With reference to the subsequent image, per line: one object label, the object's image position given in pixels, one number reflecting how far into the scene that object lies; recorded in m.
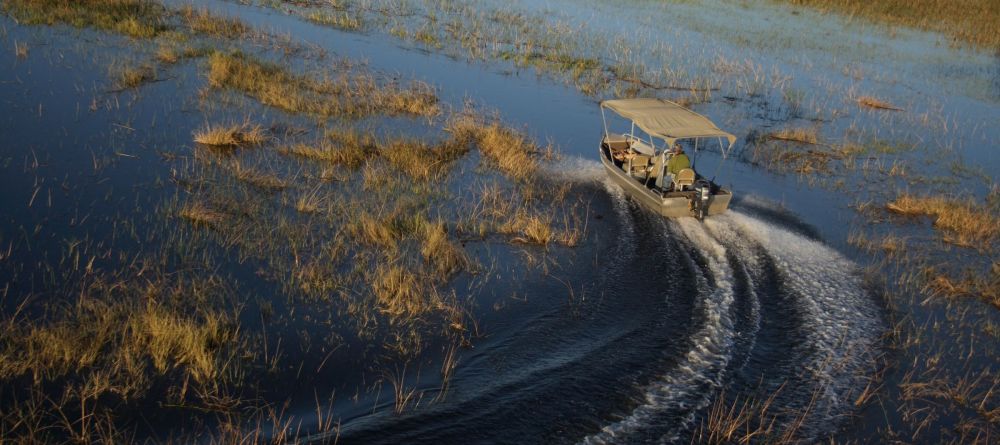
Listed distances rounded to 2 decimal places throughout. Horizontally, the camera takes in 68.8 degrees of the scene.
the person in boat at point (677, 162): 17.86
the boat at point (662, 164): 17.23
